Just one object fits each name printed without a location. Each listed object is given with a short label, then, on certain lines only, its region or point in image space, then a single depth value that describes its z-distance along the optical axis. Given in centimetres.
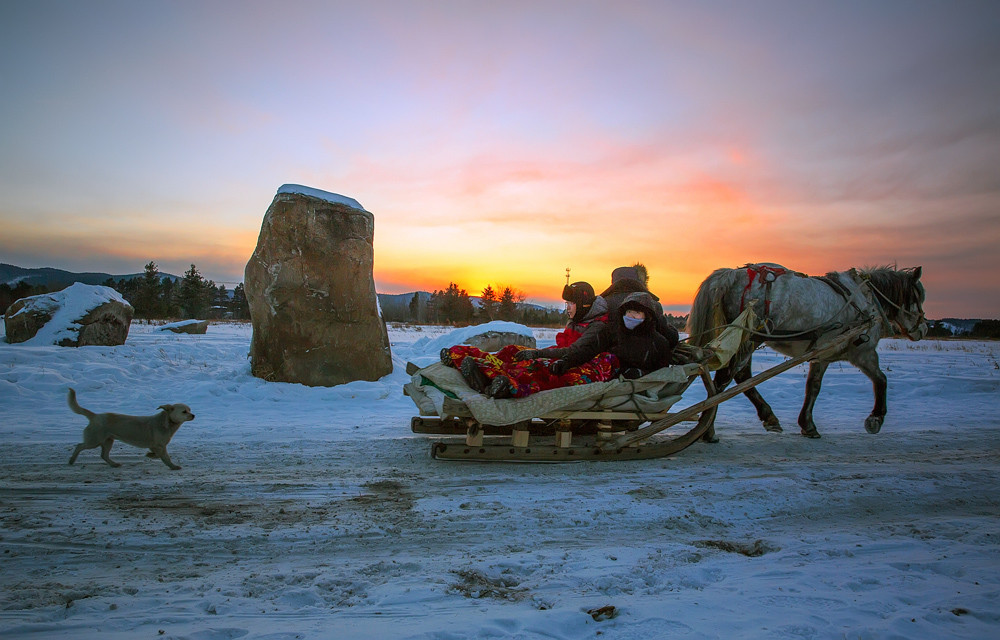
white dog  427
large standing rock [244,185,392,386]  830
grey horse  636
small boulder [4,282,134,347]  1105
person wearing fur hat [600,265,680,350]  519
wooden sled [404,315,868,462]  455
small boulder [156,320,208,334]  1905
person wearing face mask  496
